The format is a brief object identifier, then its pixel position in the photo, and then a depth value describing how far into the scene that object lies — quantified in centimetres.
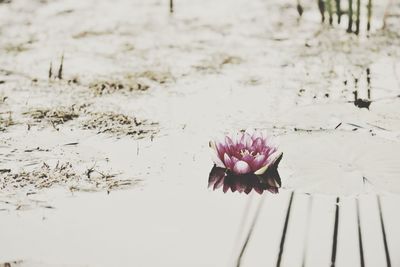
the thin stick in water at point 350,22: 514
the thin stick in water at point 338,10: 534
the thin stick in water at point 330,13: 533
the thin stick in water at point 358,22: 513
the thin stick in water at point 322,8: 553
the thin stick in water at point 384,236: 218
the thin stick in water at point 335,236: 220
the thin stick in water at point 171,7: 597
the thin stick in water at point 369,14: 519
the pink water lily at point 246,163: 279
